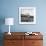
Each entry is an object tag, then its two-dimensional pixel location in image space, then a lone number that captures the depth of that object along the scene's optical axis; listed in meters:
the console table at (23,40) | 2.70
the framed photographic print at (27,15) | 3.07
